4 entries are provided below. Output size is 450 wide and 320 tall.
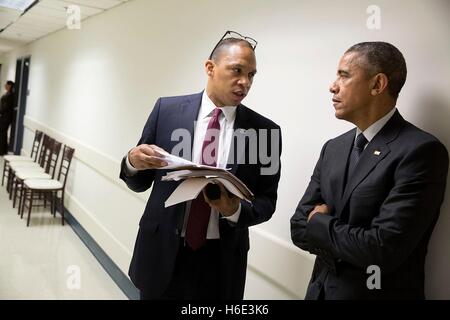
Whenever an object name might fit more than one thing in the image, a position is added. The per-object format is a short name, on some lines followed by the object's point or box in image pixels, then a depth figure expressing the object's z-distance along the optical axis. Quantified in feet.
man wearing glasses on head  4.41
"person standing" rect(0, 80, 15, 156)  19.62
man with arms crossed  3.28
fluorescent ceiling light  11.33
